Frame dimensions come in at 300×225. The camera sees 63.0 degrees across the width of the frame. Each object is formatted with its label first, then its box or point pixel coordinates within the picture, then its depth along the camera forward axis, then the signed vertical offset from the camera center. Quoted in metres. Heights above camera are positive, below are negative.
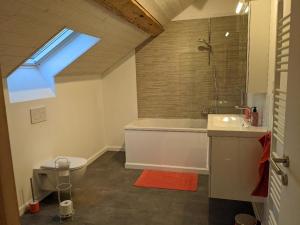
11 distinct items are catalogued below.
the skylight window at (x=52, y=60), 2.98 +0.30
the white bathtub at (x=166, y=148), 3.42 -0.99
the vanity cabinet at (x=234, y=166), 2.12 -0.79
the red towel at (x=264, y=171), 1.86 -0.73
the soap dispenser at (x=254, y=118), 2.30 -0.39
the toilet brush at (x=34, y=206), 2.56 -1.27
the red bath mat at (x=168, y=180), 3.07 -1.33
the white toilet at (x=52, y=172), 2.63 -0.96
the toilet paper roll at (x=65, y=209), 2.44 -1.24
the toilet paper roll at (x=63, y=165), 2.58 -0.85
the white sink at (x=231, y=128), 2.09 -0.47
